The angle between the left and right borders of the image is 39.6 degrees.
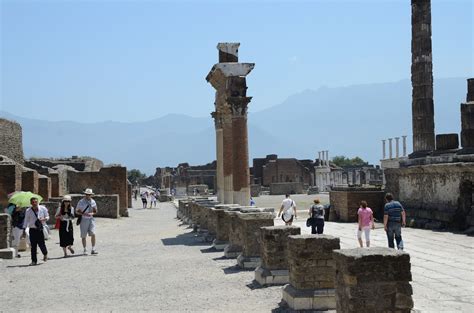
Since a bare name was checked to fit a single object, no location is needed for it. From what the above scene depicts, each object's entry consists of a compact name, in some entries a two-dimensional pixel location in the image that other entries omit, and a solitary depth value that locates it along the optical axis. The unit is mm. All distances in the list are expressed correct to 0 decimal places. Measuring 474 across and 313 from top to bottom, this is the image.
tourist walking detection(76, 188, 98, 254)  16156
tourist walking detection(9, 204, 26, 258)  16250
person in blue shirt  12070
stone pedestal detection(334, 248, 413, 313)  6172
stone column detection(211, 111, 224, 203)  22766
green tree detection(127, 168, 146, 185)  120406
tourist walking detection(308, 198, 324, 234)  14758
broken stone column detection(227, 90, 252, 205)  19547
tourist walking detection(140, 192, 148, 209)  46875
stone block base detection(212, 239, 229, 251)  15663
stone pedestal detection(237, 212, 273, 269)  11727
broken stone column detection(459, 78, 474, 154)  19422
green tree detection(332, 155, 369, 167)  117750
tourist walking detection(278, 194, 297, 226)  16658
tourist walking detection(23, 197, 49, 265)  14633
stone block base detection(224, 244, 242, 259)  13819
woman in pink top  13188
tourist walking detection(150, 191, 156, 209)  47550
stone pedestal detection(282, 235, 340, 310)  8008
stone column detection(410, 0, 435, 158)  25125
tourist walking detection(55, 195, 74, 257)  15852
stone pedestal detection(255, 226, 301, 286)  9850
